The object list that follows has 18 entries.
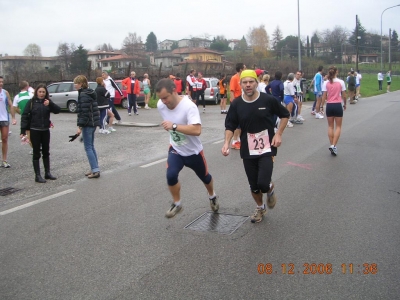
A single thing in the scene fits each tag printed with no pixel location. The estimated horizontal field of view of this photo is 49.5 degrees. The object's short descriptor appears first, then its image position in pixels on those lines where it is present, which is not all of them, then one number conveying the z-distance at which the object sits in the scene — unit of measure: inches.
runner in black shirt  204.4
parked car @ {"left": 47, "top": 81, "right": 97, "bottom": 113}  831.7
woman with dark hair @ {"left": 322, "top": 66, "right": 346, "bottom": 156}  377.4
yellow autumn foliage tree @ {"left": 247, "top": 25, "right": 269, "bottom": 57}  4729.3
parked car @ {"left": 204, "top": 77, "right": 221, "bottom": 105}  1001.5
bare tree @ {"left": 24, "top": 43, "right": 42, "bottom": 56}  4192.9
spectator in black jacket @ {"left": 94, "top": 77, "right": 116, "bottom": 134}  516.1
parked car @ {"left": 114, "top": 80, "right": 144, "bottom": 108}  882.9
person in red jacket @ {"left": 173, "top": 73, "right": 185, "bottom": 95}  779.3
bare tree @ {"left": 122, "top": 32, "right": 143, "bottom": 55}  3417.1
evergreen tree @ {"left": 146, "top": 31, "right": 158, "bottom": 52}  5438.0
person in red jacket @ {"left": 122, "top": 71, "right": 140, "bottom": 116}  737.3
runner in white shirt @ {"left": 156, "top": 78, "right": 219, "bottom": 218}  203.5
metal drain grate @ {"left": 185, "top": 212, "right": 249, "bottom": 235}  205.8
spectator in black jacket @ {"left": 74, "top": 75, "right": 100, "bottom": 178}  320.2
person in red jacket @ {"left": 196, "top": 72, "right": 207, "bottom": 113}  788.6
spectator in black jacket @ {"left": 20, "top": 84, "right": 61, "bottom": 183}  321.4
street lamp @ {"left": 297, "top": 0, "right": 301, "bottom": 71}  1237.7
